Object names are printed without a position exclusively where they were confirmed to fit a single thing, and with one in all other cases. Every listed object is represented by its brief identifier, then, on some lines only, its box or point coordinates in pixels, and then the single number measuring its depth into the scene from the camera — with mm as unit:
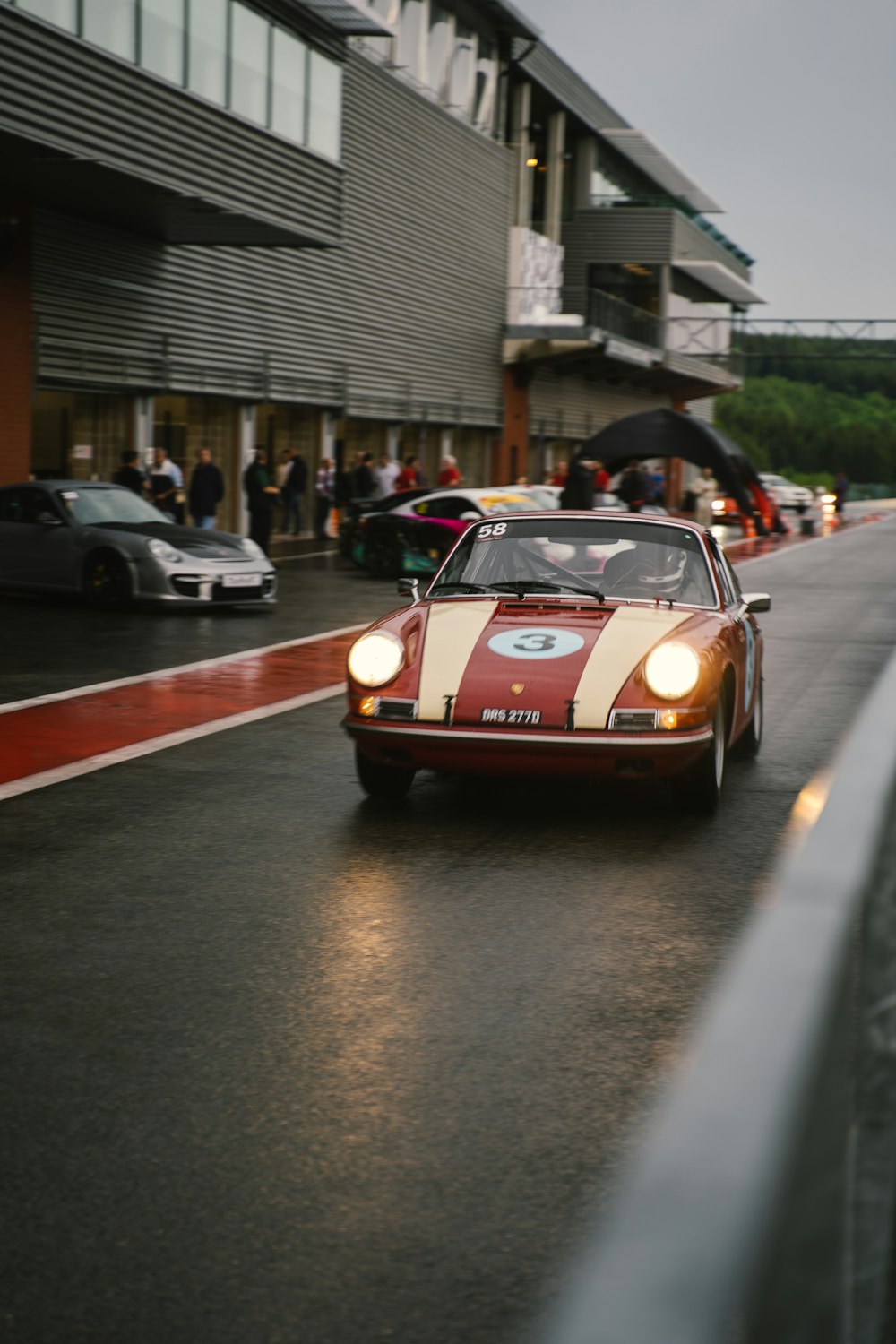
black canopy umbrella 31828
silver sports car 16031
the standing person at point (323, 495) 31141
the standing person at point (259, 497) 21938
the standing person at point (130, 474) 21672
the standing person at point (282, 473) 29881
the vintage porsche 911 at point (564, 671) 6723
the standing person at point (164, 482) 23250
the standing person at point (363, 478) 31203
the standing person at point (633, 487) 32562
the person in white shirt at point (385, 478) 32031
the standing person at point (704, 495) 40344
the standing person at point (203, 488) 23406
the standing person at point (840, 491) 60112
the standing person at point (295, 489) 29453
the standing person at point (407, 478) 30688
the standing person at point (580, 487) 22547
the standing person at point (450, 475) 30922
